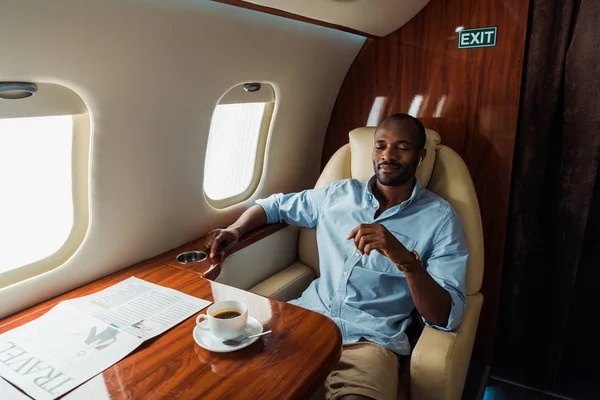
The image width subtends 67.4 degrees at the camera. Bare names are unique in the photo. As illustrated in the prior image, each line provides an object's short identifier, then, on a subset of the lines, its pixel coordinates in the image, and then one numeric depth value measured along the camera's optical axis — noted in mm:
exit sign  2084
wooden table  1052
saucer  1183
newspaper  1087
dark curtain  1951
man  1458
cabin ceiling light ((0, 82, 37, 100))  1186
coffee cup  1188
